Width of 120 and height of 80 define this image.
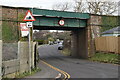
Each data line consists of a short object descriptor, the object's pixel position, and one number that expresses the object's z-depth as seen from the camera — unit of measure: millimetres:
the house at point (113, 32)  24203
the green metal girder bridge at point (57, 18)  22575
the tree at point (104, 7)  47525
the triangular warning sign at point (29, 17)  11751
